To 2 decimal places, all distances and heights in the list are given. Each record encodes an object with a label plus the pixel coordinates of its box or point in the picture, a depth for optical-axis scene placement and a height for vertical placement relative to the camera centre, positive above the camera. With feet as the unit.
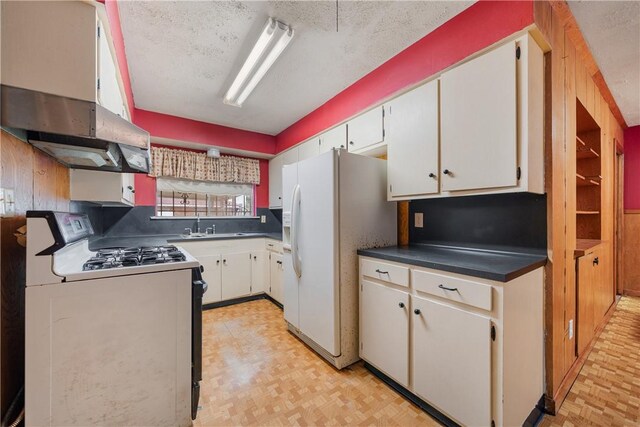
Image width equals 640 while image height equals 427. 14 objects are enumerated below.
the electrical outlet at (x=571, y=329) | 5.89 -2.75
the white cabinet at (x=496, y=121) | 4.56 +1.71
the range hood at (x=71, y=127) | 3.50 +1.31
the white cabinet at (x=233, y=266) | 10.62 -2.37
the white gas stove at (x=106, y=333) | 3.71 -1.95
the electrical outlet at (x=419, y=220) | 7.59 -0.27
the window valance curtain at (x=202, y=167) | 11.52 +2.23
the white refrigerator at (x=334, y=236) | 6.50 -0.68
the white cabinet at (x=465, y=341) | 4.04 -2.34
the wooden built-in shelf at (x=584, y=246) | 6.09 -1.00
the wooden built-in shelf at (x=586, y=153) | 7.95 +1.79
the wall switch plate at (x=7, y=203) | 3.54 +0.15
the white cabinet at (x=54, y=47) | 3.51 +2.41
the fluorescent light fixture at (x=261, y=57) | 5.94 +4.07
